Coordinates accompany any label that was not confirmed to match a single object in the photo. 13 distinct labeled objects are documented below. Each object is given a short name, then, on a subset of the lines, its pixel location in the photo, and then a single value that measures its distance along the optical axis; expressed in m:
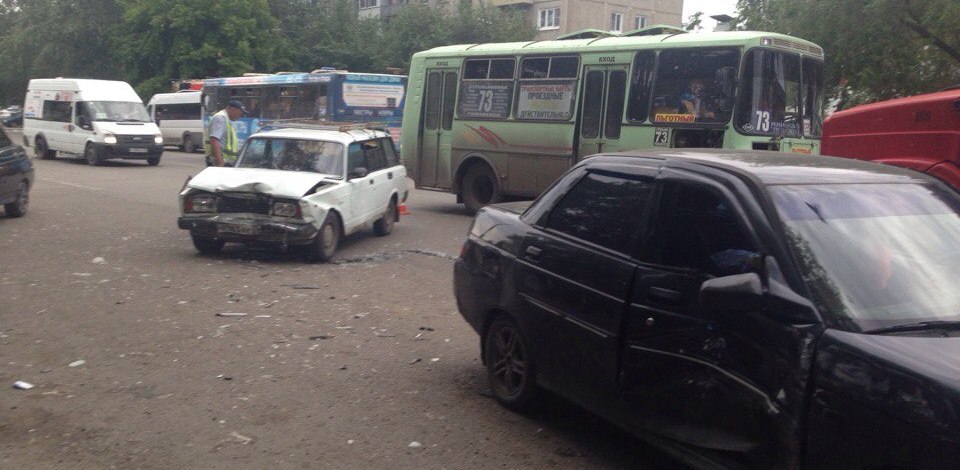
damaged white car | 10.27
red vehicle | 8.55
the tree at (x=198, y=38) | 43.78
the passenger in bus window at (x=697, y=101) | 13.43
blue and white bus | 26.97
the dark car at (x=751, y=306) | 3.15
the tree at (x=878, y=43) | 18.94
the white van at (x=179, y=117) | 37.94
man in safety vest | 13.69
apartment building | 53.69
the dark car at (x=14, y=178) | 13.55
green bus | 13.19
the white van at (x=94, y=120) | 26.70
